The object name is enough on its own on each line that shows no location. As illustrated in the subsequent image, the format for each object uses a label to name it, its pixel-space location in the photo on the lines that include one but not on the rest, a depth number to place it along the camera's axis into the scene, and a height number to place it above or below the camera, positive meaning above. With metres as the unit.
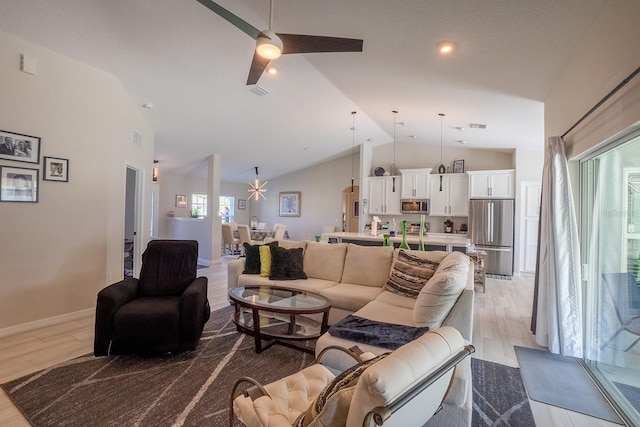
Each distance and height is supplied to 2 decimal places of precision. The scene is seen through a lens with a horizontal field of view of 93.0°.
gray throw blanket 2.01 -0.81
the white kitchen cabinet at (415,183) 7.61 +0.88
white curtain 2.89 -0.47
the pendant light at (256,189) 8.86 +0.76
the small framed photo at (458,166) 7.40 +1.30
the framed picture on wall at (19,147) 3.06 +0.66
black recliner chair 2.54 -0.92
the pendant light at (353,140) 6.29 +2.04
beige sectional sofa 1.81 -0.75
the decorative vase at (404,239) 3.94 -0.28
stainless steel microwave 7.64 +0.31
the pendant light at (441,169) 7.55 +1.24
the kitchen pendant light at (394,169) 7.93 +1.31
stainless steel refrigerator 6.52 -0.29
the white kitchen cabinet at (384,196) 7.99 +0.58
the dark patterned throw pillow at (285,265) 3.73 -0.62
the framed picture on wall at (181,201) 9.35 +0.39
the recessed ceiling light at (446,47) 2.86 +1.65
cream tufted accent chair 0.83 -0.56
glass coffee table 2.69 -0.89
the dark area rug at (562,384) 2.13 -1.31
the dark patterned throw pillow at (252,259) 3.94 -0.58
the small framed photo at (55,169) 3.37 +0.47
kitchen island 4.45 -0.37
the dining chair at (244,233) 8.31 -0.52
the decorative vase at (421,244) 4.06 -0.35
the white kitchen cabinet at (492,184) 6.61 +0.80
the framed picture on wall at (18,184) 3.07 +0.27
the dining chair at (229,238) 8.67 -0.68
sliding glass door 2.23 -0.39
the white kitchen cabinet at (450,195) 7.19 +0.58
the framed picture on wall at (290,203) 10.63 +0.44
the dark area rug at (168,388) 1.91 -1.27
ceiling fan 2.19 +1.36
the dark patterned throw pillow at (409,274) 3.02 -0.57
